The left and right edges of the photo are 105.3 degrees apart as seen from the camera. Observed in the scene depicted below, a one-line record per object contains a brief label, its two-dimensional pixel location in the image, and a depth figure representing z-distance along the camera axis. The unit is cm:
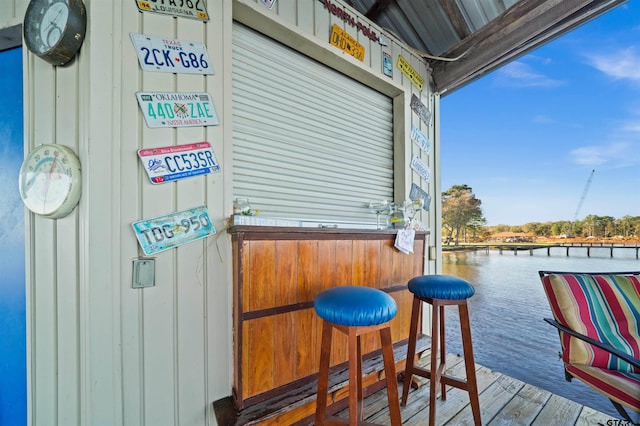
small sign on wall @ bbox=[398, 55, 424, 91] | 243
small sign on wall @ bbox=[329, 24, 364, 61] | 192
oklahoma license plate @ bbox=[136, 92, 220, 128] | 120
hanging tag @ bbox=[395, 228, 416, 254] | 191
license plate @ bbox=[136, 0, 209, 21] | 122
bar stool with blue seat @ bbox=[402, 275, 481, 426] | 141
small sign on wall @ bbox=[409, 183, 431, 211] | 249
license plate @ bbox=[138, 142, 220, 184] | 119
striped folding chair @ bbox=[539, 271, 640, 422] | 144
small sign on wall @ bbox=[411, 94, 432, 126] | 255
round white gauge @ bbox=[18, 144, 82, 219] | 108
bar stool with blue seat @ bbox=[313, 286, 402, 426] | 99
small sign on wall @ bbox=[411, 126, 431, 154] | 255
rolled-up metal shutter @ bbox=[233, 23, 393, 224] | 166
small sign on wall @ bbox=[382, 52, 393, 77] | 228
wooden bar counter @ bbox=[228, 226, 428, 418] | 128
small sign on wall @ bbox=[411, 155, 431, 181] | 253
